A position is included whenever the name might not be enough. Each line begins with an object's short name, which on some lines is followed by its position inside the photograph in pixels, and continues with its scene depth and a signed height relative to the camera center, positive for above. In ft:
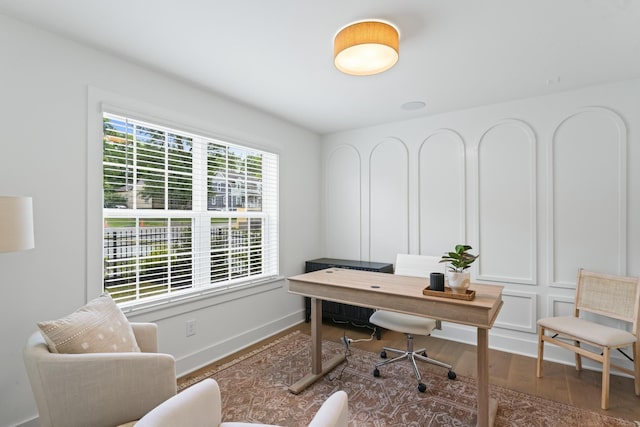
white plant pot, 6.56 -1.41
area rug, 6.89 -4.48
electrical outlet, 9.07 -3.24
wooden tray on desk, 6.35 -1.66
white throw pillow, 4.67 -1.82
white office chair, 8.27 -2.91
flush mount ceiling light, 5.99 +3.33
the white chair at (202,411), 3.46 -2.37
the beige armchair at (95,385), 4.37 -2.44
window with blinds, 7.80 +0.09
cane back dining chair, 7.55 -2.93
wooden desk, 6.17 -1.94
